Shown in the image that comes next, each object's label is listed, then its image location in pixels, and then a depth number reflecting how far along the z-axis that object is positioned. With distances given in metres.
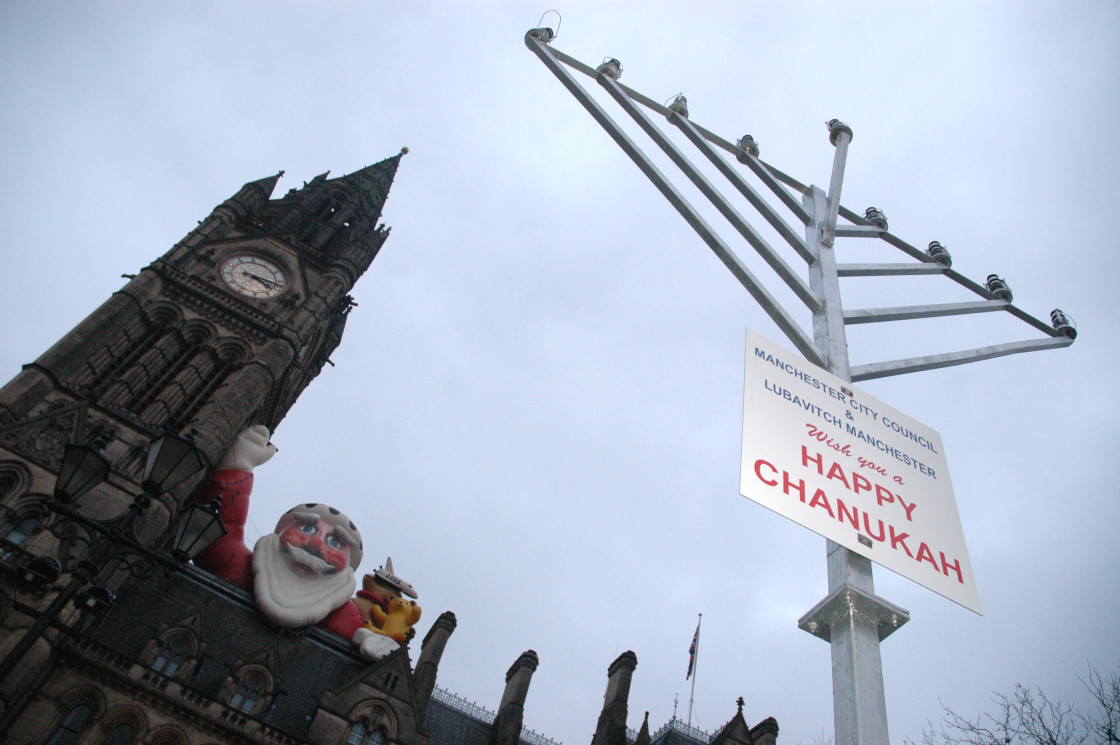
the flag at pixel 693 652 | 32.37
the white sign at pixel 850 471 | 4.91
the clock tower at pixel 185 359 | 22.03
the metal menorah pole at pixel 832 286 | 4.50
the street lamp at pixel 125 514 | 8.62
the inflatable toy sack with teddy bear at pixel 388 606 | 26.62
